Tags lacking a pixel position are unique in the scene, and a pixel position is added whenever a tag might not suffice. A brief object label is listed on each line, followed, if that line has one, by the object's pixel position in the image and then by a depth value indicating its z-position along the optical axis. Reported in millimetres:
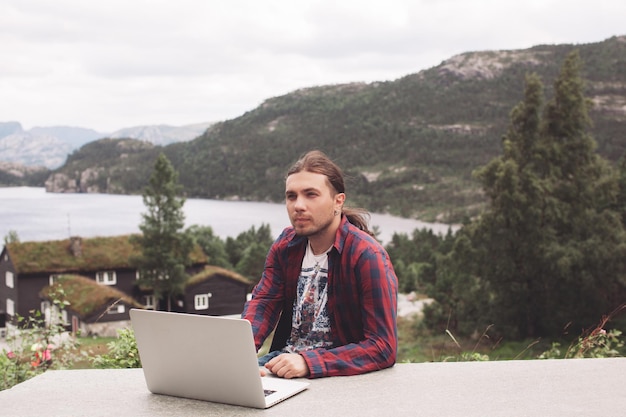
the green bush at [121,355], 4809
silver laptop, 2520
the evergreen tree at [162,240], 41156
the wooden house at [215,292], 43188
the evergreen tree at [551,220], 20859
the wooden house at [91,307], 34656
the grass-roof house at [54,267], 40250
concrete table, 2557
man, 2998
